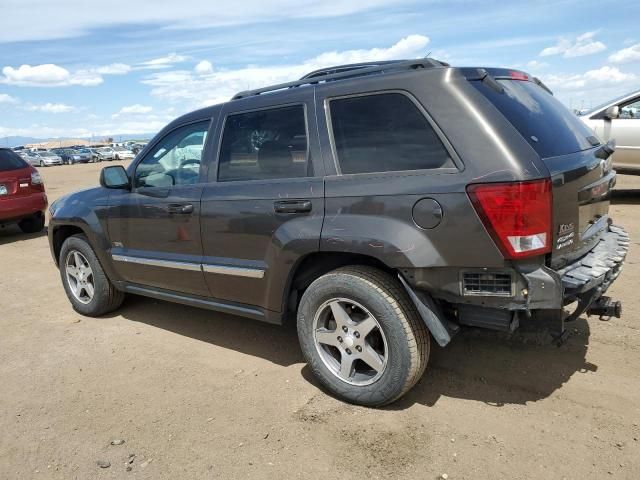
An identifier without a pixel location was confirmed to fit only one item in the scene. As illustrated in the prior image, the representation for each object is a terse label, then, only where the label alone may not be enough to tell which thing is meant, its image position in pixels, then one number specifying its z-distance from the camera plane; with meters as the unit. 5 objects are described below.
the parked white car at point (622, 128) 8.93
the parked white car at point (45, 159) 49.19
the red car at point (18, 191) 8.94
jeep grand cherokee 2.68
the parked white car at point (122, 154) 55.70
